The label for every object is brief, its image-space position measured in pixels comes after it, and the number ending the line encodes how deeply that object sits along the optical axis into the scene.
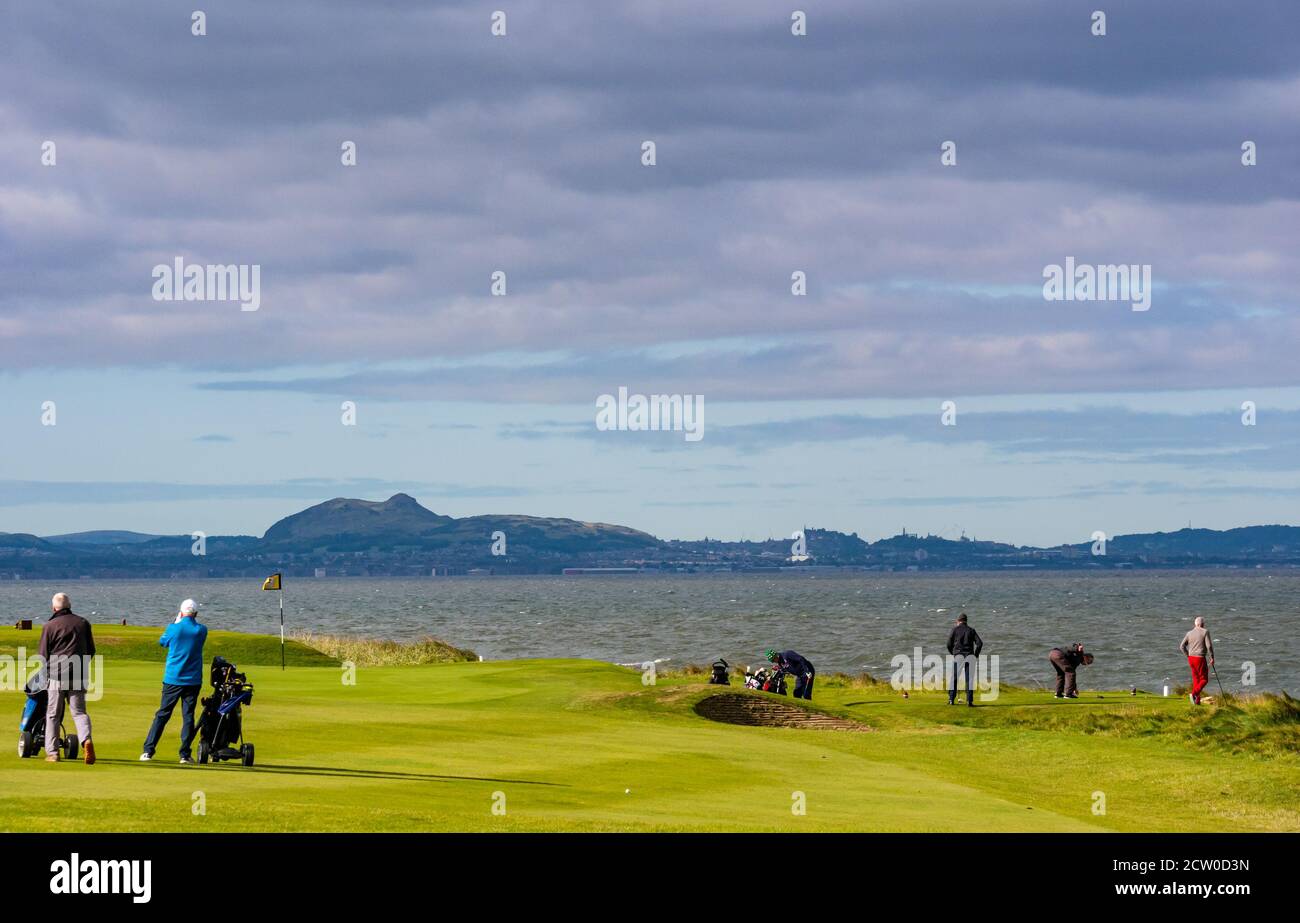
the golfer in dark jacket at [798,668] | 41.62
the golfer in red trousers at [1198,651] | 37.62
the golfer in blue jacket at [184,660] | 21.58
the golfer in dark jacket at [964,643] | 39.41
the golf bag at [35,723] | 21.92
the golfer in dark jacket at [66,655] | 21.31
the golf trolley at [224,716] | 22.36
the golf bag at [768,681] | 42.38
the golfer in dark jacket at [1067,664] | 41.56
